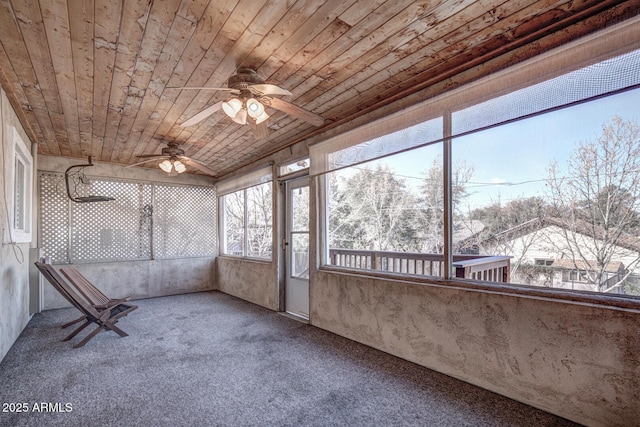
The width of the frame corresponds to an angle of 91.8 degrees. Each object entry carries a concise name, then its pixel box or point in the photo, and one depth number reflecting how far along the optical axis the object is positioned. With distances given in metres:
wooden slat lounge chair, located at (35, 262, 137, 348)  3.05
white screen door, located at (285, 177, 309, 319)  4.10
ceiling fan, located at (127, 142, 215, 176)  3.92
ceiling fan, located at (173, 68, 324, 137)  2.09
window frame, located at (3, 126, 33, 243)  2.90
